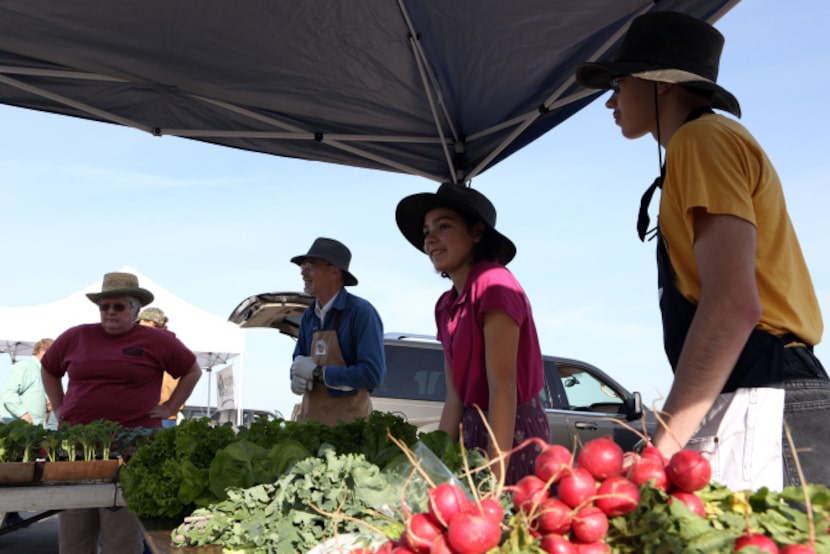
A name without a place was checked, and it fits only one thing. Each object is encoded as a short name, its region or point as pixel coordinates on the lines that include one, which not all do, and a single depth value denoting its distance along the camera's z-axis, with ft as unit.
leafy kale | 6.27
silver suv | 25.02
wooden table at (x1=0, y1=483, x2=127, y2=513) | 10.59
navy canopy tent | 13.41
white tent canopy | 37.93
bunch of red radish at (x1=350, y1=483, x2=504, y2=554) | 3.67
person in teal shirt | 27.12
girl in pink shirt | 8.74
